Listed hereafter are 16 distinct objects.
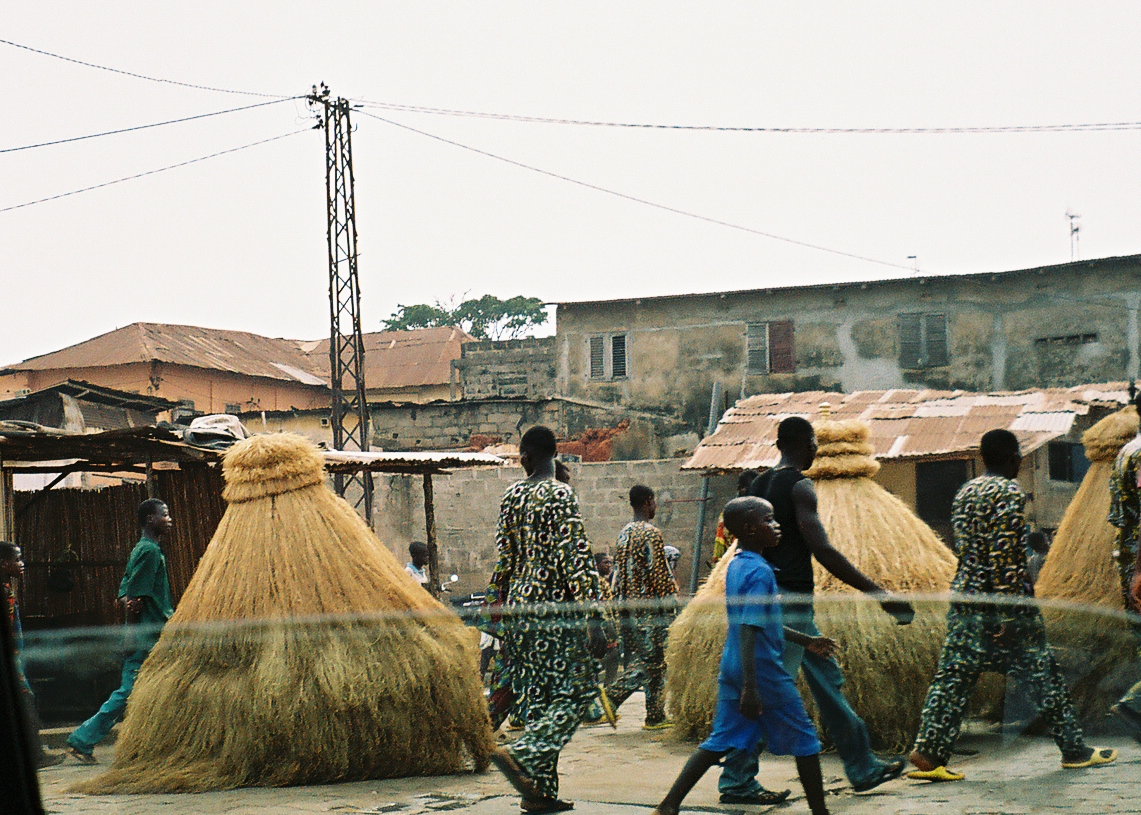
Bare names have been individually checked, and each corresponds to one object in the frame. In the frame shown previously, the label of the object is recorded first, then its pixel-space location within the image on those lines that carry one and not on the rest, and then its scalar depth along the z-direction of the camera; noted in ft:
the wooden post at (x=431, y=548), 43.70
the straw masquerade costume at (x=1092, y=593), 22.06
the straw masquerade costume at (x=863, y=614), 22.33
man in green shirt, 24.03
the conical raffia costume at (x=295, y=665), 20.56
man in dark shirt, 18.57
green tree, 180.96
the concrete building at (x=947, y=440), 55.88
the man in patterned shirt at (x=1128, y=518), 18.89
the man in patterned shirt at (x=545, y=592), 19.19
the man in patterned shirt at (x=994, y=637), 19.51
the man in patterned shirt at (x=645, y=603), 28.02
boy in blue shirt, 16.51
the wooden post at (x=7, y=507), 35.32
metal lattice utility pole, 67.77
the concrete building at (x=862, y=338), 86.84
